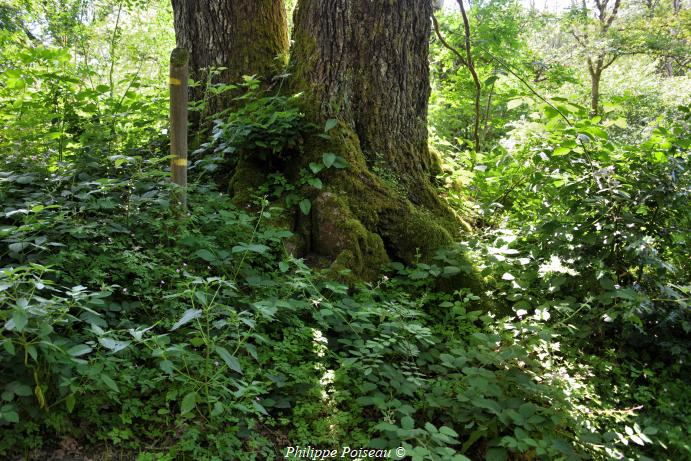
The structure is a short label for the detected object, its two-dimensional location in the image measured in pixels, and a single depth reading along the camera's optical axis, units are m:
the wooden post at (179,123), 2.84
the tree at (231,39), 4.32
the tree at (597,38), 13.20
